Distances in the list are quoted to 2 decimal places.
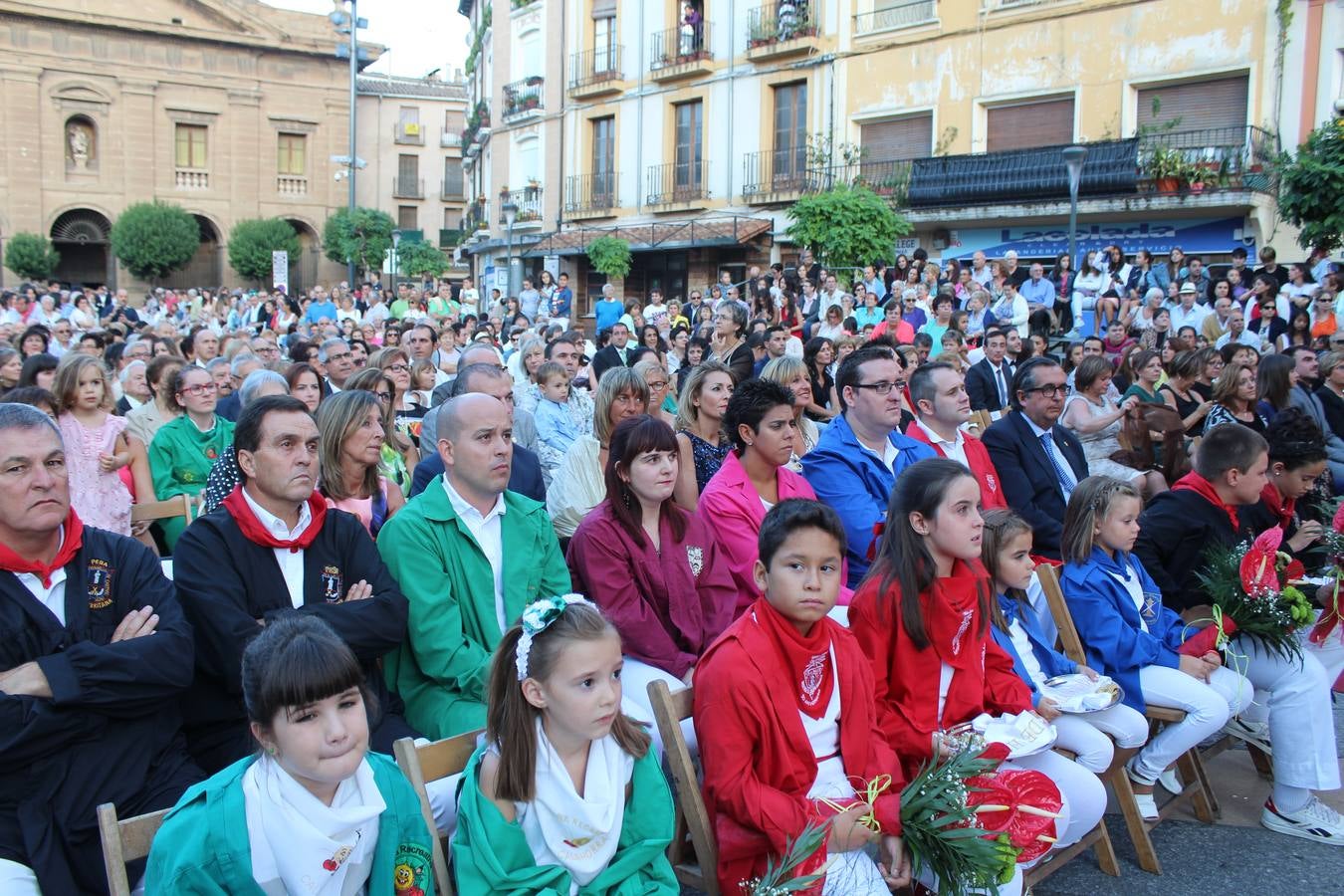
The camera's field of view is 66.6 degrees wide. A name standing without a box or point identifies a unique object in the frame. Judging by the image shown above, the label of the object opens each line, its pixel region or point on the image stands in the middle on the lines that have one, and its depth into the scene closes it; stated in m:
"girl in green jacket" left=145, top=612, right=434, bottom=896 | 2.28
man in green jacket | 3.43
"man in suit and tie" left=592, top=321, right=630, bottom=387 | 11.27
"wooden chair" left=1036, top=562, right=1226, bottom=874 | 3.84
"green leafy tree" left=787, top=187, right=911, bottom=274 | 17.66
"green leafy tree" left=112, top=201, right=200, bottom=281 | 37.34
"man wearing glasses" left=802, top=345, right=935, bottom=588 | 4.81
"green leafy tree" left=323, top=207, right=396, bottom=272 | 38.84
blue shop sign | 17.95
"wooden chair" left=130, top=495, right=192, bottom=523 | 5.01
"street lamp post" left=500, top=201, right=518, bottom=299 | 25.72
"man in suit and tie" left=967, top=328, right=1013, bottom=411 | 10.41
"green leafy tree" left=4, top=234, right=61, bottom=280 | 35.91
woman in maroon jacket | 3.86
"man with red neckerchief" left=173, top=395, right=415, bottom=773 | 3.11
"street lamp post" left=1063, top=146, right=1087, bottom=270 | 14.25
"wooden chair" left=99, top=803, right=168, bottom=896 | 2.28
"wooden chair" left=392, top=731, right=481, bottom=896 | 2.64
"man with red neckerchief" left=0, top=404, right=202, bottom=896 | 2.59
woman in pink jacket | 4.44
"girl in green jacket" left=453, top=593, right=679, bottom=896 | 2.58
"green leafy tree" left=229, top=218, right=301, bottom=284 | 39.53
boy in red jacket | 2.87
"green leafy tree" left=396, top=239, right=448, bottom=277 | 37.91
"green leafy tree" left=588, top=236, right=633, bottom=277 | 25.52
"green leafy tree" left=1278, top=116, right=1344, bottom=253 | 11.52
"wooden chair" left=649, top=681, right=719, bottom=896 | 2.96
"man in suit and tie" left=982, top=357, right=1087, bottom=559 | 5.59
